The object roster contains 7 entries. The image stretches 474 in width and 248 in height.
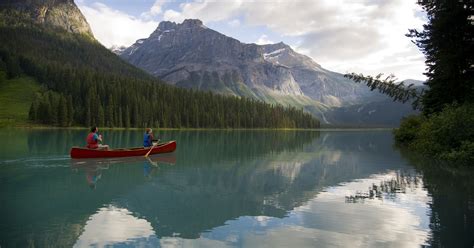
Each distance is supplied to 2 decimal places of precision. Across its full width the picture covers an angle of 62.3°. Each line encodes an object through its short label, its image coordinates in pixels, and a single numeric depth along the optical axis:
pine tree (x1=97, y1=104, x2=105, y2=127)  157.75
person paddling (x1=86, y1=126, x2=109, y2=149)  44.53
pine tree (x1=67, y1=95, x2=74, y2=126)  153.62
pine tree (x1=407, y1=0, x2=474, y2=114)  43.28
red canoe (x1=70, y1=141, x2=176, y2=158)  42.88
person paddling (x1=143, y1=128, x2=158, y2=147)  53.01
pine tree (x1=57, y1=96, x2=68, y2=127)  151.12
